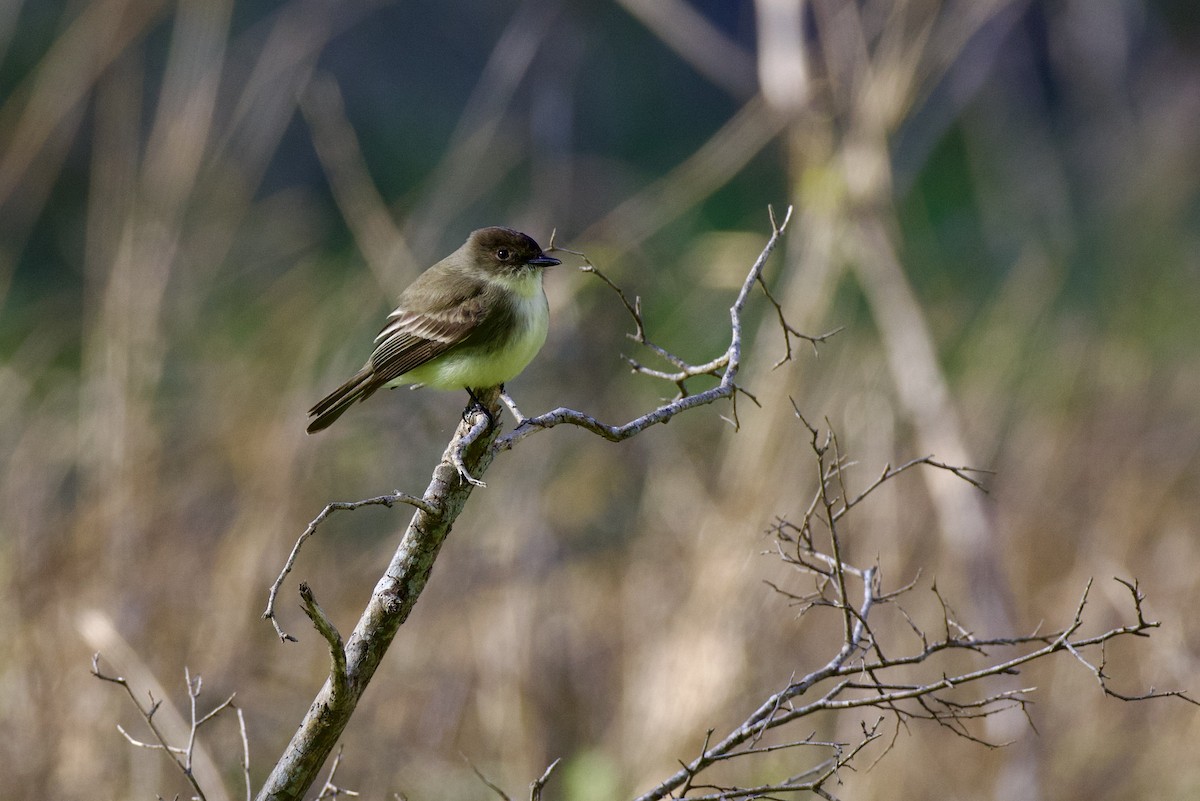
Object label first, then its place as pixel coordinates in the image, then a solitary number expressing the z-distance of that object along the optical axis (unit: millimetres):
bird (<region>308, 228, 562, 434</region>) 7230
